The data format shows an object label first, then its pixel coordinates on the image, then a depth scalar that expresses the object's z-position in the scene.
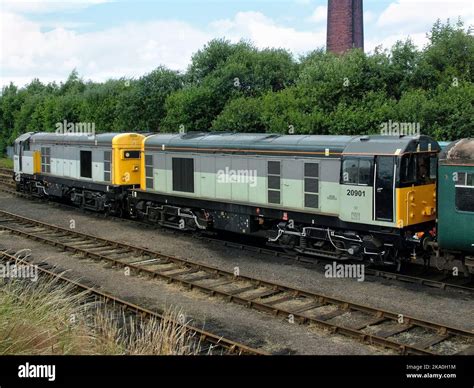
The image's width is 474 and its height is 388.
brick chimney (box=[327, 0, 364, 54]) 40.16
